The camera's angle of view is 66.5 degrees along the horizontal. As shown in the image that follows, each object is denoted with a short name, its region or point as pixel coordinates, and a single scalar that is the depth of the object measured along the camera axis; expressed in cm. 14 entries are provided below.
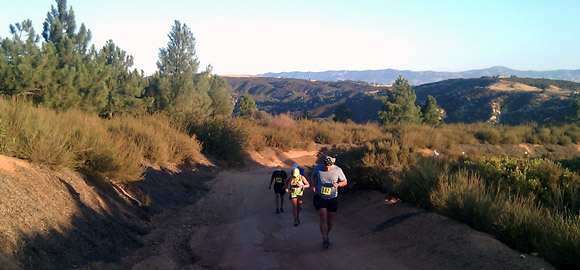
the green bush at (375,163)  1252
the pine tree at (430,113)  5621
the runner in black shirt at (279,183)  1365
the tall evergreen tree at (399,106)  5215
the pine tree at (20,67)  1772
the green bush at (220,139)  2356
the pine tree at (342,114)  6184
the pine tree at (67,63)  1903
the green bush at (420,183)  991
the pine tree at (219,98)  4562
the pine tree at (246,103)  5408
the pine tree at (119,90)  2400
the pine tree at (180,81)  3359
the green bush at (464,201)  792
